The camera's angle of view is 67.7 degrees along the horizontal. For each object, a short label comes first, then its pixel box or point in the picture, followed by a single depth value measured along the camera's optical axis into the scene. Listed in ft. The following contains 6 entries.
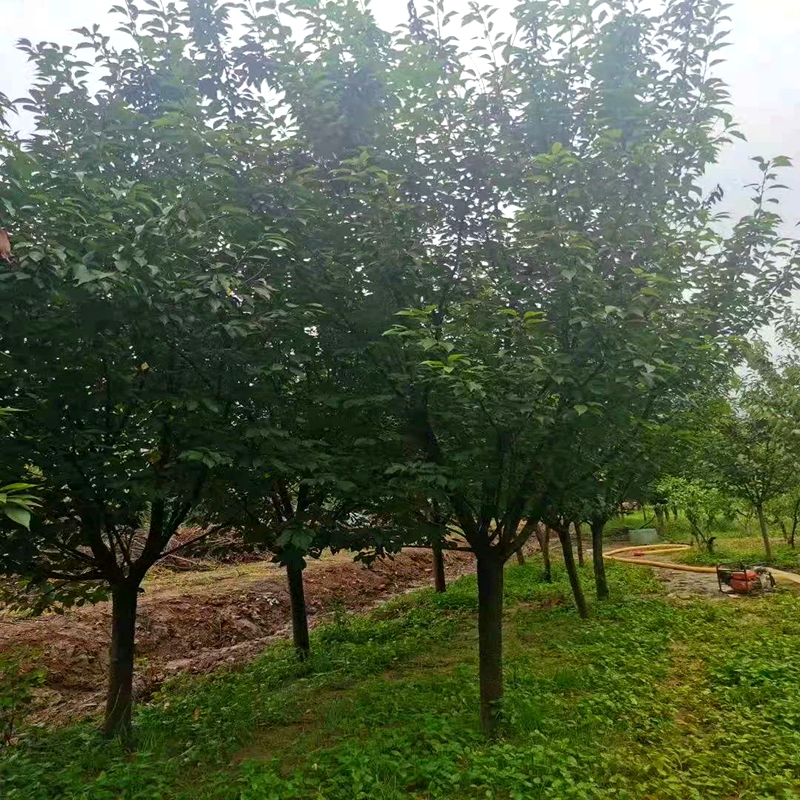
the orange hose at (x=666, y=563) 47.93
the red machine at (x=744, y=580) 41.16
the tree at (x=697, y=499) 63.01
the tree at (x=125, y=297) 13.07
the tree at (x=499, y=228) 15.31
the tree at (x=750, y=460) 51.83
